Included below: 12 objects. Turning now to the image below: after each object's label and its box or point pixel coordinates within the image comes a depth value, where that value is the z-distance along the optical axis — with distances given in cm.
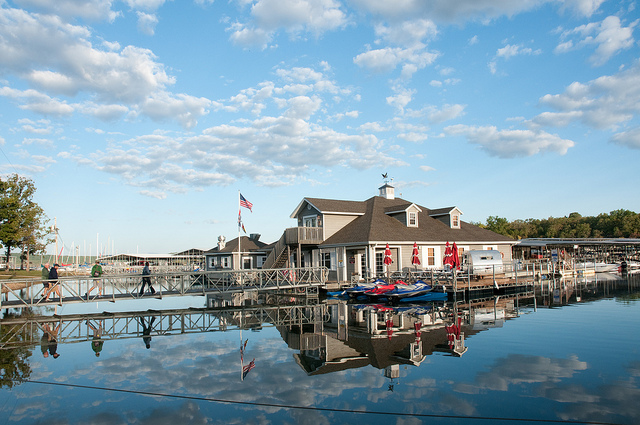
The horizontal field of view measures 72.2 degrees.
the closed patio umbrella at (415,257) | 3130
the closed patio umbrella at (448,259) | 2769
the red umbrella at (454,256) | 2739
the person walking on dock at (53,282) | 2166
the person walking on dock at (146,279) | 2495
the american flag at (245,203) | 3509
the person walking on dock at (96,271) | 2571
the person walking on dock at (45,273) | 2291
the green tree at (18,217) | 4941
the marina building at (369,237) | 3331
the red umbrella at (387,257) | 3014
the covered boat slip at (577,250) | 4756
